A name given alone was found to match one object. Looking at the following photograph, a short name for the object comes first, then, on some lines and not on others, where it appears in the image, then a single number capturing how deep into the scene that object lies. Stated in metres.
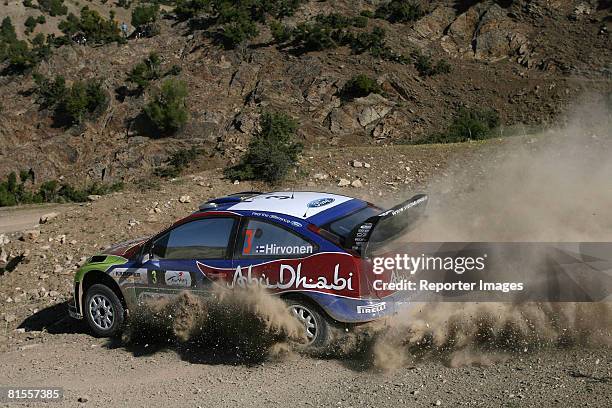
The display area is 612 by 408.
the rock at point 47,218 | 12.27
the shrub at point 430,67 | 28.28
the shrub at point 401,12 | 31.95
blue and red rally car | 5.96
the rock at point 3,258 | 11.37
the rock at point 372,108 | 24.81
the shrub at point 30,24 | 60.35
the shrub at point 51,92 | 29.77
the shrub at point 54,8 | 64.81
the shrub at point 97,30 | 34.37
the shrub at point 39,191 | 21.89
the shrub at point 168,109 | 25.47
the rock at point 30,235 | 11.55
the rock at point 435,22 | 31.42
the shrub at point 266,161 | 13.24
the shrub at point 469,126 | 19.30
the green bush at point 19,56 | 33.62
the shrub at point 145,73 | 29.06
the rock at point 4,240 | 11.80
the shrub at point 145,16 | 38.47
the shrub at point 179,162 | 22.20
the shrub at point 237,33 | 30.05
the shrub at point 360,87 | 25.39
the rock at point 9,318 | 9.42
